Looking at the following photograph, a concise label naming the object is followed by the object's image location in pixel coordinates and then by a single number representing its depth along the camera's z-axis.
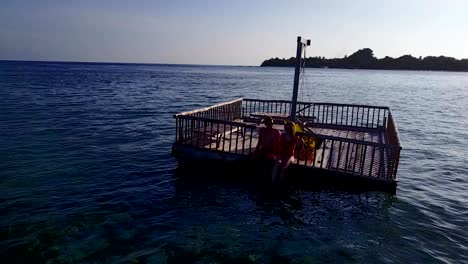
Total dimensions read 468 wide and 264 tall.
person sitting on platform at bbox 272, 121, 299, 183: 11.85
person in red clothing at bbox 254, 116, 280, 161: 11.82
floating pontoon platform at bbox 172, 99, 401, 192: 11.63
